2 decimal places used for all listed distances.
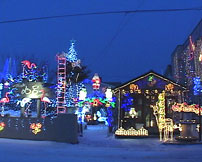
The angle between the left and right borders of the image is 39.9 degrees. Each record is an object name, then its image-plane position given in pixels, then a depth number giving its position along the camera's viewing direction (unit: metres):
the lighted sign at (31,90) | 17.45
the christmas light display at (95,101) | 23.25
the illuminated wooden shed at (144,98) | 19.12
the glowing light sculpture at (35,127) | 15.45
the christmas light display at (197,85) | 18.75
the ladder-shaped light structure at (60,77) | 18.95
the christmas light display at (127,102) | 19.53
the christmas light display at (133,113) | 19.50
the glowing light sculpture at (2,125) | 16.48
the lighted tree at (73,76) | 30.34
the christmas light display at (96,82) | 29.81
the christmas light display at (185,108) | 16.02
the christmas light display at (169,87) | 19.00
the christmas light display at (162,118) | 16.45
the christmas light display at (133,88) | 19.16
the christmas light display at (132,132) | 18.05
